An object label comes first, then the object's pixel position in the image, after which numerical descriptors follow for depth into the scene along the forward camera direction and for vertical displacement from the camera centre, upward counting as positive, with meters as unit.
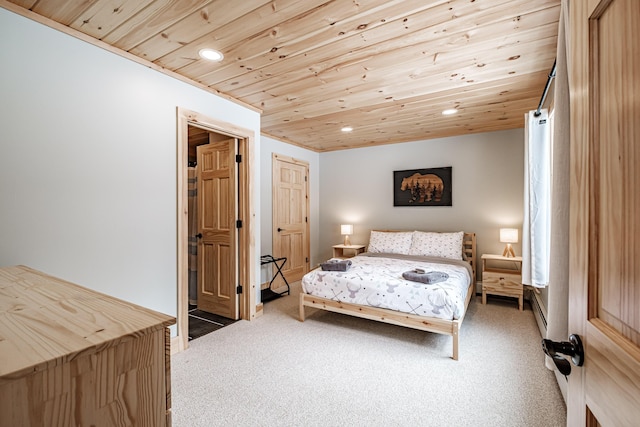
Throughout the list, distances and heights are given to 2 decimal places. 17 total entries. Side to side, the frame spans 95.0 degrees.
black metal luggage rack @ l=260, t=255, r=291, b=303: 4.19 -1.18
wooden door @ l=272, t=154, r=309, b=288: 4.87 -0.06
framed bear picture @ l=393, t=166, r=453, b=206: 4.66 +0.41
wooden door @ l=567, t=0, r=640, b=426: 0.54 +0.00
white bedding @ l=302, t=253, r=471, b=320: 2.62 -0.75
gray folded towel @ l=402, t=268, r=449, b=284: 2.80 -0.63
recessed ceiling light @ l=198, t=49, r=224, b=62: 2.22 +1.22
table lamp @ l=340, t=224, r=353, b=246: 5.23 -0.35
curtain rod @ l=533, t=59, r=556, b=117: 2.07 +0.95
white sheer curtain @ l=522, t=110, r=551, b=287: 2.44 +0.08
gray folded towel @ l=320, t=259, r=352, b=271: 3.32 -0.62
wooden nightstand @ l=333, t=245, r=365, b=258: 5.20 -0.72
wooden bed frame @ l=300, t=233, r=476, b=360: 2.55 -1.01
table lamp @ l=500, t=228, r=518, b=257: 3.88 -0.35
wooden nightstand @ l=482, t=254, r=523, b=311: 3.70 -0.87
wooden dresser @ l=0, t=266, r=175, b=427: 0.57 -0.34
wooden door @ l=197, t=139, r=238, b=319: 3.44 -0.21
